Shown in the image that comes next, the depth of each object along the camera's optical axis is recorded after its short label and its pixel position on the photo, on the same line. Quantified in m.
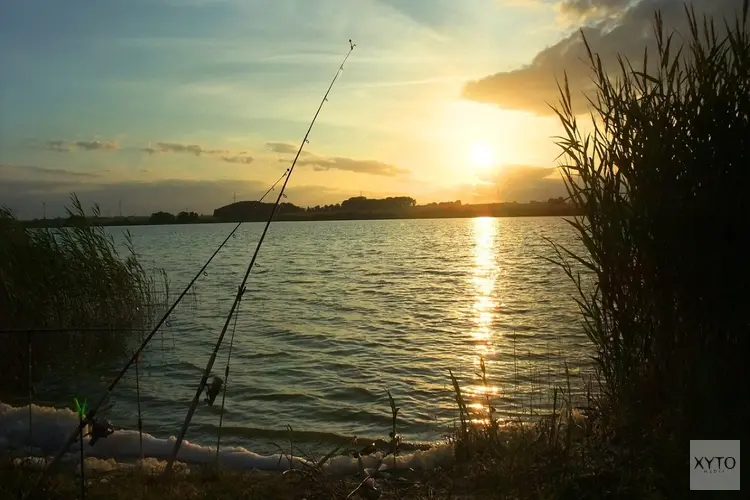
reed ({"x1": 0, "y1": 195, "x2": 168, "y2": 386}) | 11.01
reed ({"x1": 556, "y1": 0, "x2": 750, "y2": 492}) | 4.12
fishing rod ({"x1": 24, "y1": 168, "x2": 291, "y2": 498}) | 3.30
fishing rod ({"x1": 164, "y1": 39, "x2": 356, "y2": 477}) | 3.81
